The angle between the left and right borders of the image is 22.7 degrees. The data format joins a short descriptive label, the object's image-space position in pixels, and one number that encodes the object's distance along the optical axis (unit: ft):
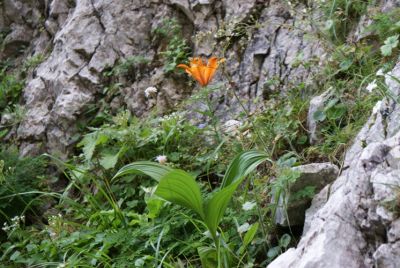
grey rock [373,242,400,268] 9.92
